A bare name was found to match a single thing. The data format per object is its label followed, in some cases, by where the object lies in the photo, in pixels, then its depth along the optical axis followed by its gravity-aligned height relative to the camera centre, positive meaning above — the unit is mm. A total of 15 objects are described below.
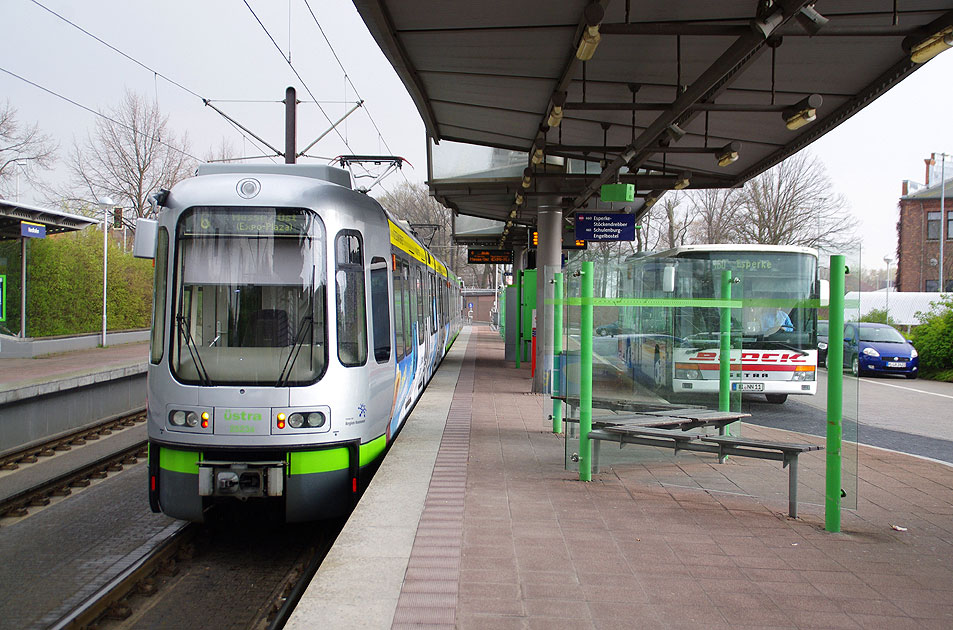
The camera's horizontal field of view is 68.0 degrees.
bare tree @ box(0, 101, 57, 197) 26891 +5755
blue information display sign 13773 +1576
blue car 20516 -1349
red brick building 42531 +4428
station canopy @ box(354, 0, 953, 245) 5906 +2557
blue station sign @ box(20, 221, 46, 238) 15737 +1620
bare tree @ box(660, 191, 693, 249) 42003 +5151
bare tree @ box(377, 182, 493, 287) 53938 +7842
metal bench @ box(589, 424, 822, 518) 5574 -1176
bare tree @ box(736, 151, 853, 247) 32531 +4700
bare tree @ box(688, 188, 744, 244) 36394 +5184
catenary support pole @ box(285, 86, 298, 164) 17094 +4417
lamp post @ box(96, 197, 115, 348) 20891 +2931
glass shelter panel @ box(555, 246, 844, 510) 6859 -474
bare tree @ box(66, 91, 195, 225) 35500 +6874
